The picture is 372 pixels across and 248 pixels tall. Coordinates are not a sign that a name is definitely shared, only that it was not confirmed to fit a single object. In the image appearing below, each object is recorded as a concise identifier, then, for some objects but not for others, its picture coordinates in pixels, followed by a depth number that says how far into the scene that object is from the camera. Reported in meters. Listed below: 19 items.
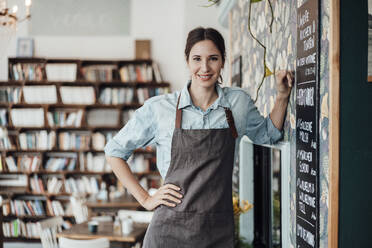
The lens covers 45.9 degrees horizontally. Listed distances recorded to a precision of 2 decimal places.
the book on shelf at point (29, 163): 6.83
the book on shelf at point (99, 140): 6.78
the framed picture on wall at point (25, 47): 7.02
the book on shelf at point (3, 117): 6.82
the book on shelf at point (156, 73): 6.78
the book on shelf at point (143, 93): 6.74
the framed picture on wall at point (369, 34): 1.52
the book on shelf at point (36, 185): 6.81
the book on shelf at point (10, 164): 6.83
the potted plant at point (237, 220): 2.80
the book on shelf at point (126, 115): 6.88
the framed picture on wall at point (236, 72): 3.83
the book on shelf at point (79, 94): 6.80
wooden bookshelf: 6.78
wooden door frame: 1.51
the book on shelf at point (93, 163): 6.80
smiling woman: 1.87
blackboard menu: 1.72
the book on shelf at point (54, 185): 6.81
